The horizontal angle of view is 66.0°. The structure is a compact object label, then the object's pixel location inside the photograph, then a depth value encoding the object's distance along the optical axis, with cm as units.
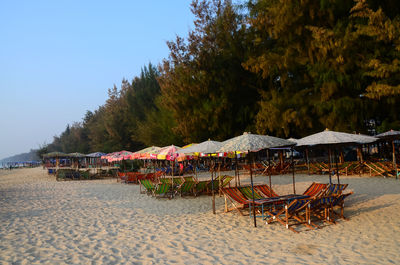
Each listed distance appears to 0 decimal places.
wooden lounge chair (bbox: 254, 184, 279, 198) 881
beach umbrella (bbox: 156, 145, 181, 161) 1311
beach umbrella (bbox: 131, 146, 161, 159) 1630
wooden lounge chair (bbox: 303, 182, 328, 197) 835
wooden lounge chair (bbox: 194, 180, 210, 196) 1235
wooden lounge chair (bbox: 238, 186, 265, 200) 853
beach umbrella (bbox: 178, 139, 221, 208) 1033
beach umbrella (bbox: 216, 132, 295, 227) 752
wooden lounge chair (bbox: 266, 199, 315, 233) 688
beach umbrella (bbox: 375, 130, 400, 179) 1483
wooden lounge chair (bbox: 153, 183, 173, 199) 1230
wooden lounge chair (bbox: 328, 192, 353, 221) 733
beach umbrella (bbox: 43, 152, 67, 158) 2829
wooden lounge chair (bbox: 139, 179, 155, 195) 1285
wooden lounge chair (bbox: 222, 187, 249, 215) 817
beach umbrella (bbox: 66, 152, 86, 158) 2875
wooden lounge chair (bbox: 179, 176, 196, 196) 1228
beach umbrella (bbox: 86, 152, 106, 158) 2897
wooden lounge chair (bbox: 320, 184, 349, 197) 799
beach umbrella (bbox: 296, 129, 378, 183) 843
